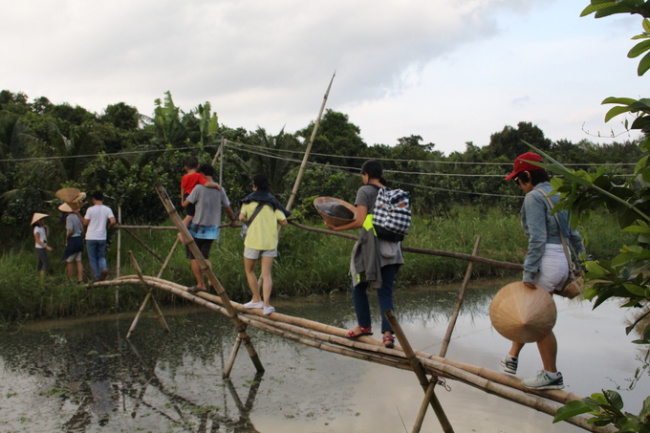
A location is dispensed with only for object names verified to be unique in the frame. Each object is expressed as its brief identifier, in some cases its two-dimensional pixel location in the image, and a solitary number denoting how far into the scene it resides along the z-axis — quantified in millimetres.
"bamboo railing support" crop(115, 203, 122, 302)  8906
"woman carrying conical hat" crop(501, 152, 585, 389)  3137
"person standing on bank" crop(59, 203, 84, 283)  8844
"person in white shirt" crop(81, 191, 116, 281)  8367
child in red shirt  5898
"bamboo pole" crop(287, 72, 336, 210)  5848
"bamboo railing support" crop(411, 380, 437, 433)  3629
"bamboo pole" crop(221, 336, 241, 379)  5734
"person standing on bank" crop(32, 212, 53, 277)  9008
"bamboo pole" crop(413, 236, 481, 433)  3635
